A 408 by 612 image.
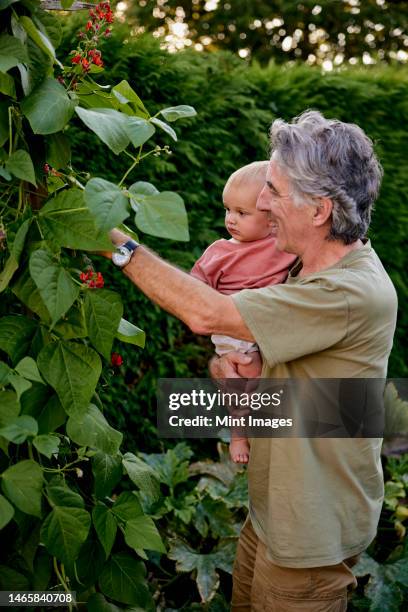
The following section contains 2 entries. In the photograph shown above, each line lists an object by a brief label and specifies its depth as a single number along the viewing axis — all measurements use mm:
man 1922
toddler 2400
